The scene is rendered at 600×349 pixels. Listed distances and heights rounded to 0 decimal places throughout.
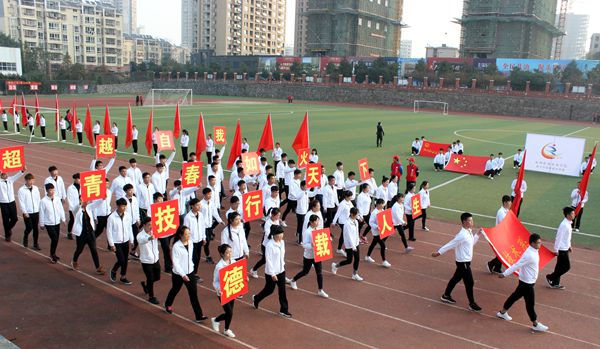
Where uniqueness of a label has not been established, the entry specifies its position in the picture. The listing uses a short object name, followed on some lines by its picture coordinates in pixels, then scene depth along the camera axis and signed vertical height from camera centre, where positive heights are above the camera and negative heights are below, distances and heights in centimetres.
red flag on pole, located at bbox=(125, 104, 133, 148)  2171 -253
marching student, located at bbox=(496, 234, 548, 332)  776 -285
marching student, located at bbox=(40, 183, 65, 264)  955 -266
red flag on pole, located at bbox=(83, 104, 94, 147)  2305 -254
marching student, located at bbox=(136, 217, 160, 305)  793 -279
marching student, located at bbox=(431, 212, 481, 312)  837 -273
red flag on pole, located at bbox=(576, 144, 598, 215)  1146 -220
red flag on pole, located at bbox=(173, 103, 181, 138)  2163 -216
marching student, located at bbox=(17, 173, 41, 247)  1010 -271
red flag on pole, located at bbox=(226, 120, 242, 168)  1717 -236
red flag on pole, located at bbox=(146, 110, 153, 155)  2034 -249
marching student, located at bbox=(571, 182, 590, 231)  1248 -280
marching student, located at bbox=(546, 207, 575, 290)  914 -289
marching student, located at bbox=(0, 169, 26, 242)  1070 -284
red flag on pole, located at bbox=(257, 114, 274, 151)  1775 -204
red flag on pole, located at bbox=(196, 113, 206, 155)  1814 -225
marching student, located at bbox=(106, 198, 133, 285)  851 -264
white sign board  2112 -259
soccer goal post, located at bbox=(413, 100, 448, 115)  6124 -200
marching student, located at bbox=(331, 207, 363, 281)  934 -289
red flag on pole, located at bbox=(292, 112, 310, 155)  1645 -183
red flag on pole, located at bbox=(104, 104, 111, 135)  2141 -212
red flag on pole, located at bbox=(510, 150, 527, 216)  1080 -232
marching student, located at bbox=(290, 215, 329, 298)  848 -293
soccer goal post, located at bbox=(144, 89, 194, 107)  5472 -204
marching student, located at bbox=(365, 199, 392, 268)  1011 -282
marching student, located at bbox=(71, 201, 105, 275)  924 -290
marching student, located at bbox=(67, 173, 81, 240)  1022 -244
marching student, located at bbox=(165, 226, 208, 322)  729 -275
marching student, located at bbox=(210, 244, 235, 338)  701 -294
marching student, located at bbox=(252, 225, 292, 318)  770 -281
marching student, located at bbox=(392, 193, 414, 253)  1082 -273
